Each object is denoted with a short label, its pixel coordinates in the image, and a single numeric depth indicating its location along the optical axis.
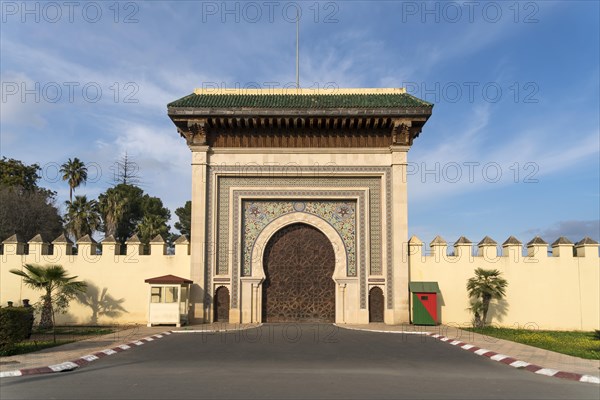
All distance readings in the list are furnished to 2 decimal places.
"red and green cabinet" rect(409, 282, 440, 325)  18.11
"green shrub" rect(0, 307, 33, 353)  10.62
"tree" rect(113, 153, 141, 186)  62.38
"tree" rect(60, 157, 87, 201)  44.59
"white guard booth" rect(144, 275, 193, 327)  17.44
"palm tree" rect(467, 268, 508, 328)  17.91
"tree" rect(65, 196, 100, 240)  36.56
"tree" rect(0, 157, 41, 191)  39.59
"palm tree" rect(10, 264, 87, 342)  16.17
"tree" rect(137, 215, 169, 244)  37.78
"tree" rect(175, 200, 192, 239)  53.94
